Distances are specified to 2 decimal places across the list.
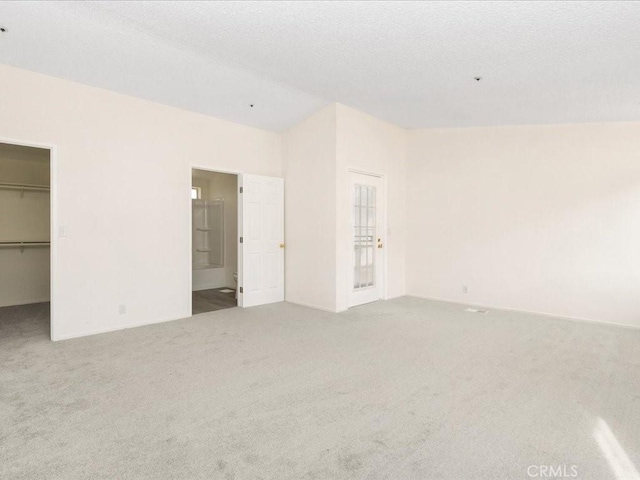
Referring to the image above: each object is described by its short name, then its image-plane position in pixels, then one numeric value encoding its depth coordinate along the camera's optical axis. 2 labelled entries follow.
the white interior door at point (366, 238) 5.42
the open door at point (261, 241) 5.39
